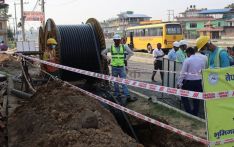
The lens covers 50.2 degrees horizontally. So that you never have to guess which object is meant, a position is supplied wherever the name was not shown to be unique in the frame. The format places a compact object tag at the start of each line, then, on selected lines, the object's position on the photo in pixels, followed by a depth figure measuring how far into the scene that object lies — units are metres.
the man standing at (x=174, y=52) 8.84
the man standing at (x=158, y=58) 10.44
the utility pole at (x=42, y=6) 28.95
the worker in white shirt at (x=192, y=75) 6.11
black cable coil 8.38
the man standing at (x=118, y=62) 7.18
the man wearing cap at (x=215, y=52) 5.64
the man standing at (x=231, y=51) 8.62
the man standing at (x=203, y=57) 6.14
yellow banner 3.61
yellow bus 23.99
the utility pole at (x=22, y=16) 28.18
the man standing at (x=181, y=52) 8.18
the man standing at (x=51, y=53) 8.03
